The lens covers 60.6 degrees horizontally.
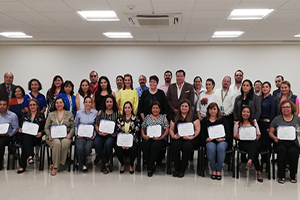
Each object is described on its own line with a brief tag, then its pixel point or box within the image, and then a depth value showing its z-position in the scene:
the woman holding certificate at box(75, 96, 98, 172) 4.48
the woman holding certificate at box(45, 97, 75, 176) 4.43
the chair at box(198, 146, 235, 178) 4.29
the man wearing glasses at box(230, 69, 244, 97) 5.08
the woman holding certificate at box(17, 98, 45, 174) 4.45
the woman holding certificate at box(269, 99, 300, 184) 4.07
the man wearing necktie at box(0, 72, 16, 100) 5.54
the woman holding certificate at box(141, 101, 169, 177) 4.33
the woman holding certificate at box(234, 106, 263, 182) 4.14
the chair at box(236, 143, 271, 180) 4.20
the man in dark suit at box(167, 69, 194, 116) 4.93
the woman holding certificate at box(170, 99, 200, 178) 4.29
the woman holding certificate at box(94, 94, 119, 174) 4.49
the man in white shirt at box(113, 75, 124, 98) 5.93
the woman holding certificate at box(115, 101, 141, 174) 4.43
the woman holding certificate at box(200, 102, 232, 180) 4.20
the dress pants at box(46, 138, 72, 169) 4.42
